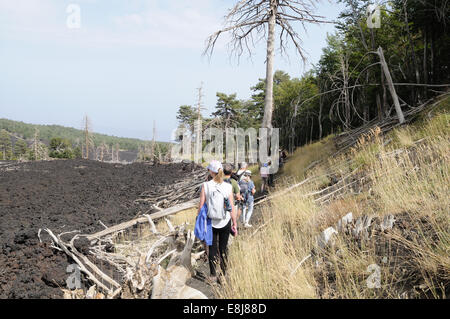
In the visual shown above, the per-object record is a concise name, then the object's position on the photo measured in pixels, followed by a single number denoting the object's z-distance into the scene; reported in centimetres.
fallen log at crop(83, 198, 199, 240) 737
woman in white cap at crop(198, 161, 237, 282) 436
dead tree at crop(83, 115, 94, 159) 5683
